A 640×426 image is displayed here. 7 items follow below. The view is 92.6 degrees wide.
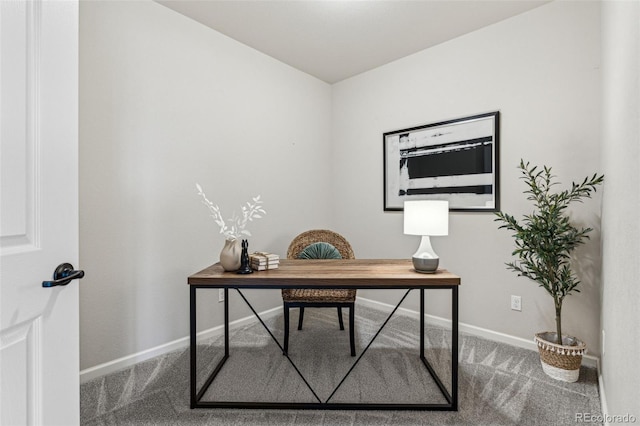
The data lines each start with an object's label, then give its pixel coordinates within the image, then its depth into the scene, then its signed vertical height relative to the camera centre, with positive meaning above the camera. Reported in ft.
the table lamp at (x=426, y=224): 5.61 -0.24
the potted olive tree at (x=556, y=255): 6.26 -0.91
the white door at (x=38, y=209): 2.48 +0.01
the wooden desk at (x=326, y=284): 5.35 -1.28
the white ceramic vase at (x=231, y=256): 5.78 -0.85
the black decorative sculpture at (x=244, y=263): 5.78 -0.99
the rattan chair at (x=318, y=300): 7.44 -2.17
